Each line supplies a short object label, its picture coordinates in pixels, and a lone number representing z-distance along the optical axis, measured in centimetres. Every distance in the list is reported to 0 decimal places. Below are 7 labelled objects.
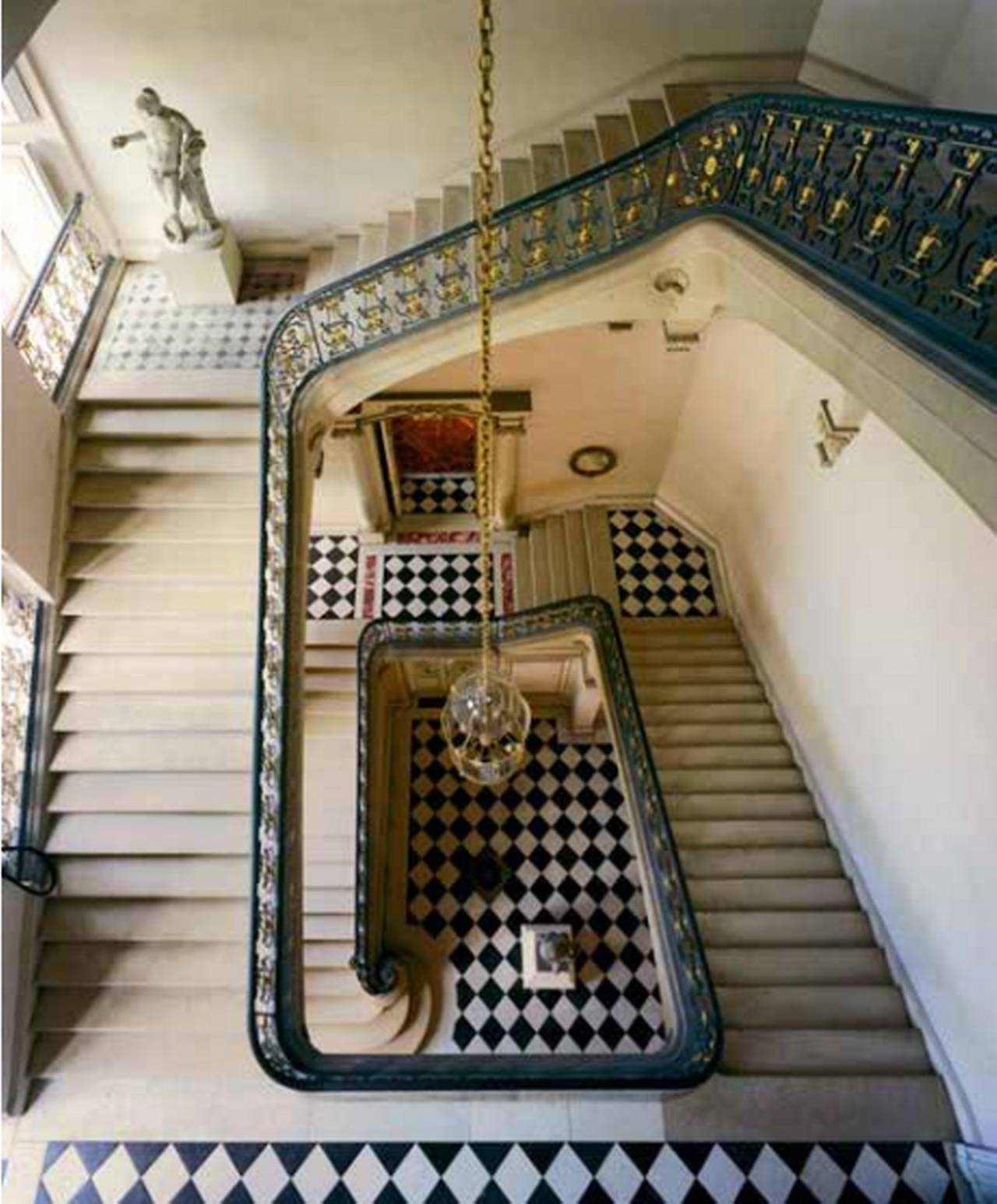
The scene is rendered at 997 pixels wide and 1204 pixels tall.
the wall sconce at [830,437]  472
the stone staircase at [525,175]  523
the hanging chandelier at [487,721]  352
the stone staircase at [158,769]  478
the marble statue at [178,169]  456
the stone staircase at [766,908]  431
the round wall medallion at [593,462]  771
